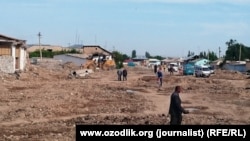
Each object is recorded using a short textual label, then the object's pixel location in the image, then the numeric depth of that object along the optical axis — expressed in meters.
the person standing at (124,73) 44.92
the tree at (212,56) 135.95
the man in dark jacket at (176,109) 14.08
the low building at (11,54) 42.59
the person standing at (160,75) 35.83
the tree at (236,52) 106.75
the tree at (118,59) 84.96
